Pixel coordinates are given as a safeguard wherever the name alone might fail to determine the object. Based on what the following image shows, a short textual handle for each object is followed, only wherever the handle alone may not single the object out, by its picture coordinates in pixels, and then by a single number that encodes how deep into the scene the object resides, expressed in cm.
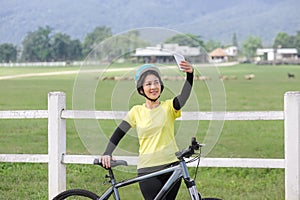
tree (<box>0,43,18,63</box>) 12275
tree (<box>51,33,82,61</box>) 16062
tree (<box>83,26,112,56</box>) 17686
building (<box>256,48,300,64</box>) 16790
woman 471
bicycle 457
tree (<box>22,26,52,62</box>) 15162
